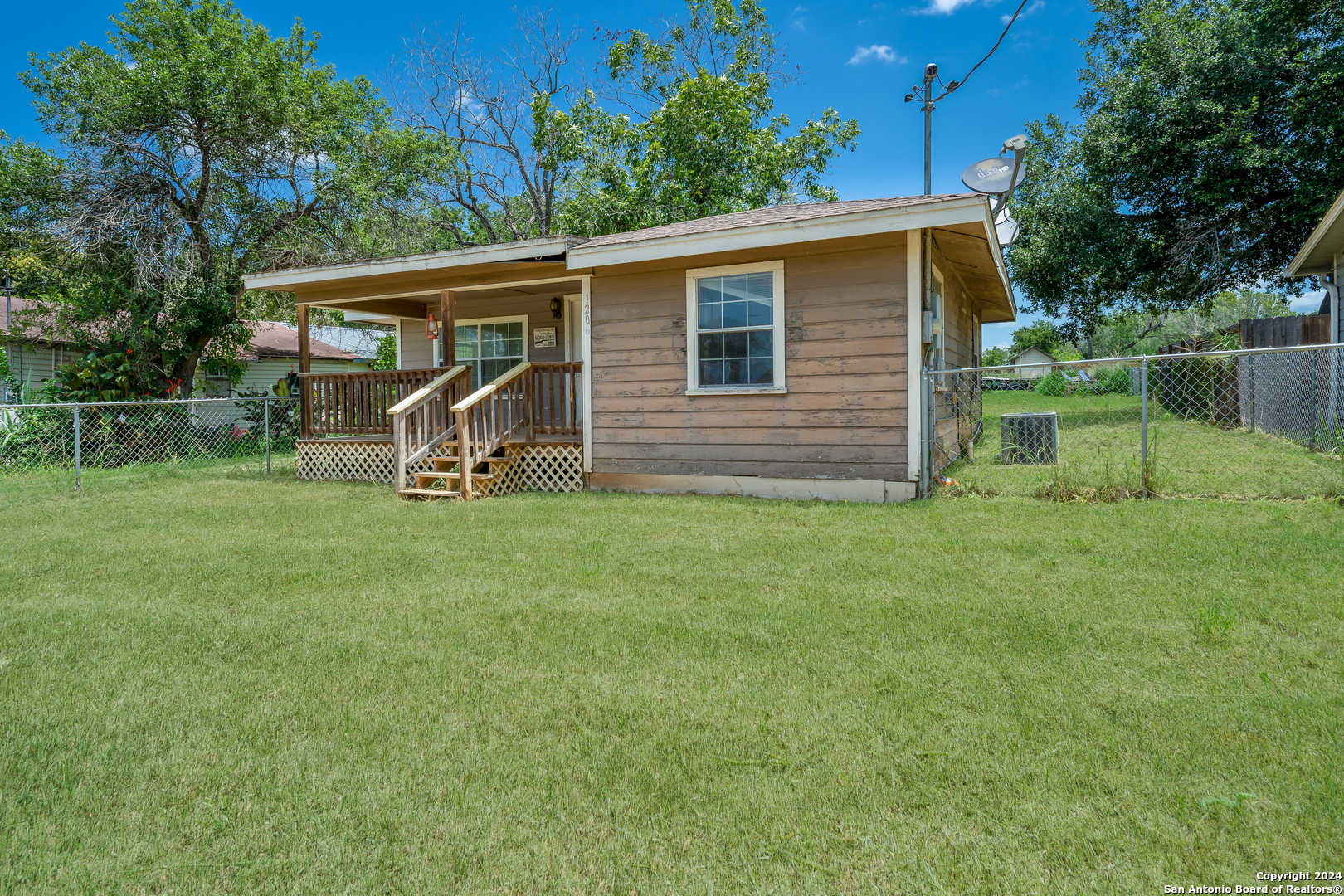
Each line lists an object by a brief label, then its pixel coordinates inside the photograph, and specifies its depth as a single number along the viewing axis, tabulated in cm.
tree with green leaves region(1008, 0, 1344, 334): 1375
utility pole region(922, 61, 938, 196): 1322
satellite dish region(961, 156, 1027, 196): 770
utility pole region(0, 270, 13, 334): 1540
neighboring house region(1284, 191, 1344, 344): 847
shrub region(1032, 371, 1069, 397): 1570
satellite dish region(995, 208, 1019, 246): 871
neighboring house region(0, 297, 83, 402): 1464
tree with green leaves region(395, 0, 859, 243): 1833
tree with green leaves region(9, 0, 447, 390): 1280
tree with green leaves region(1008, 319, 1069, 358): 6062
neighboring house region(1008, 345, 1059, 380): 6120
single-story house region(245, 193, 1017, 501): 655
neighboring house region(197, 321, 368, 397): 1875
